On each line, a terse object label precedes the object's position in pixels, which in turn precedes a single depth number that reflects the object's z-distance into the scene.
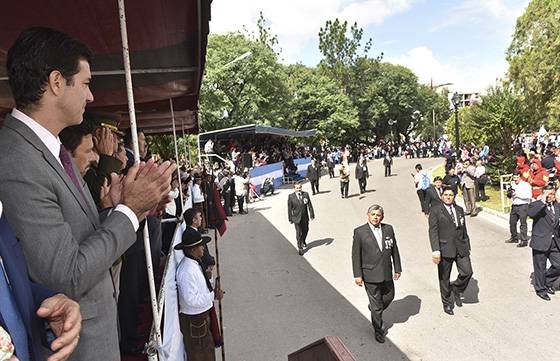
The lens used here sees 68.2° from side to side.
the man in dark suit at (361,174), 20.59
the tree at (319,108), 43.75
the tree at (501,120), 17.30
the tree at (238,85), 31.59
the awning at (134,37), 2.38
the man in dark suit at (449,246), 6.98
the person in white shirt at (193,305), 4.64
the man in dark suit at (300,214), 11.17
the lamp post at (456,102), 20.90
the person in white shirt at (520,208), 9.96
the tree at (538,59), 24.22
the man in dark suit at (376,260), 6.38
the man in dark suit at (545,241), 7.24
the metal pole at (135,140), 2.26
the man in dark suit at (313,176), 21.37
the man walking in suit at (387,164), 27.97
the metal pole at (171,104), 5.92
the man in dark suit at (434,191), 12.39
